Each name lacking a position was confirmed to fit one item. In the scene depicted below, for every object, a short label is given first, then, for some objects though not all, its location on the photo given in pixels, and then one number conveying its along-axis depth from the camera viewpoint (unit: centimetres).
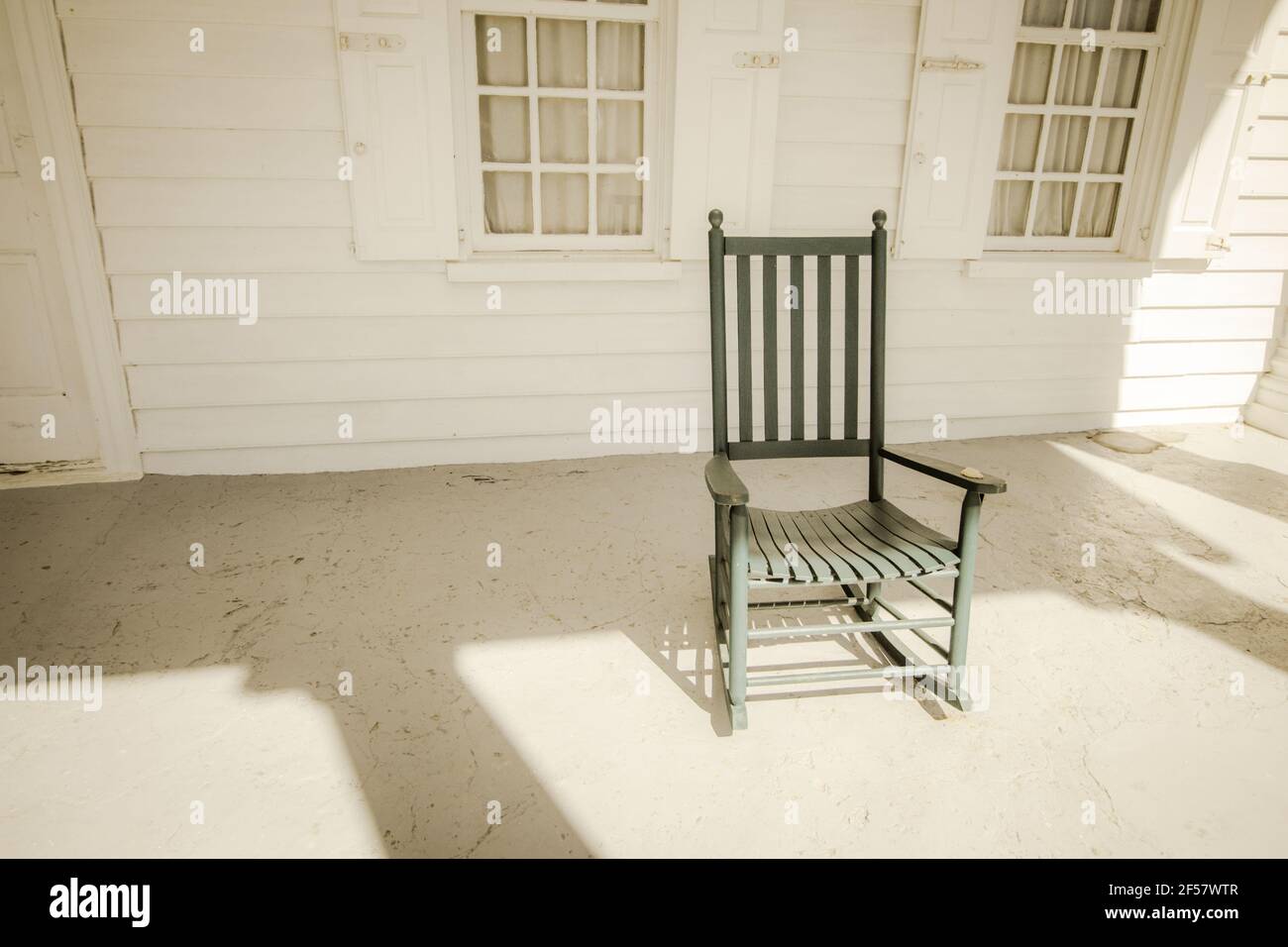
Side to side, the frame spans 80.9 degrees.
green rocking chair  186
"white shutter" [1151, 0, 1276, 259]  357
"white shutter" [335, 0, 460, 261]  300
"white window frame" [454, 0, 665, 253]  316
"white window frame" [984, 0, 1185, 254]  361
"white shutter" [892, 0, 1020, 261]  338
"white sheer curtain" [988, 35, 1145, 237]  364
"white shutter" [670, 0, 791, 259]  321
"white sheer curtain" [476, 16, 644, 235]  325
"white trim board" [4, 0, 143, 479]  288
